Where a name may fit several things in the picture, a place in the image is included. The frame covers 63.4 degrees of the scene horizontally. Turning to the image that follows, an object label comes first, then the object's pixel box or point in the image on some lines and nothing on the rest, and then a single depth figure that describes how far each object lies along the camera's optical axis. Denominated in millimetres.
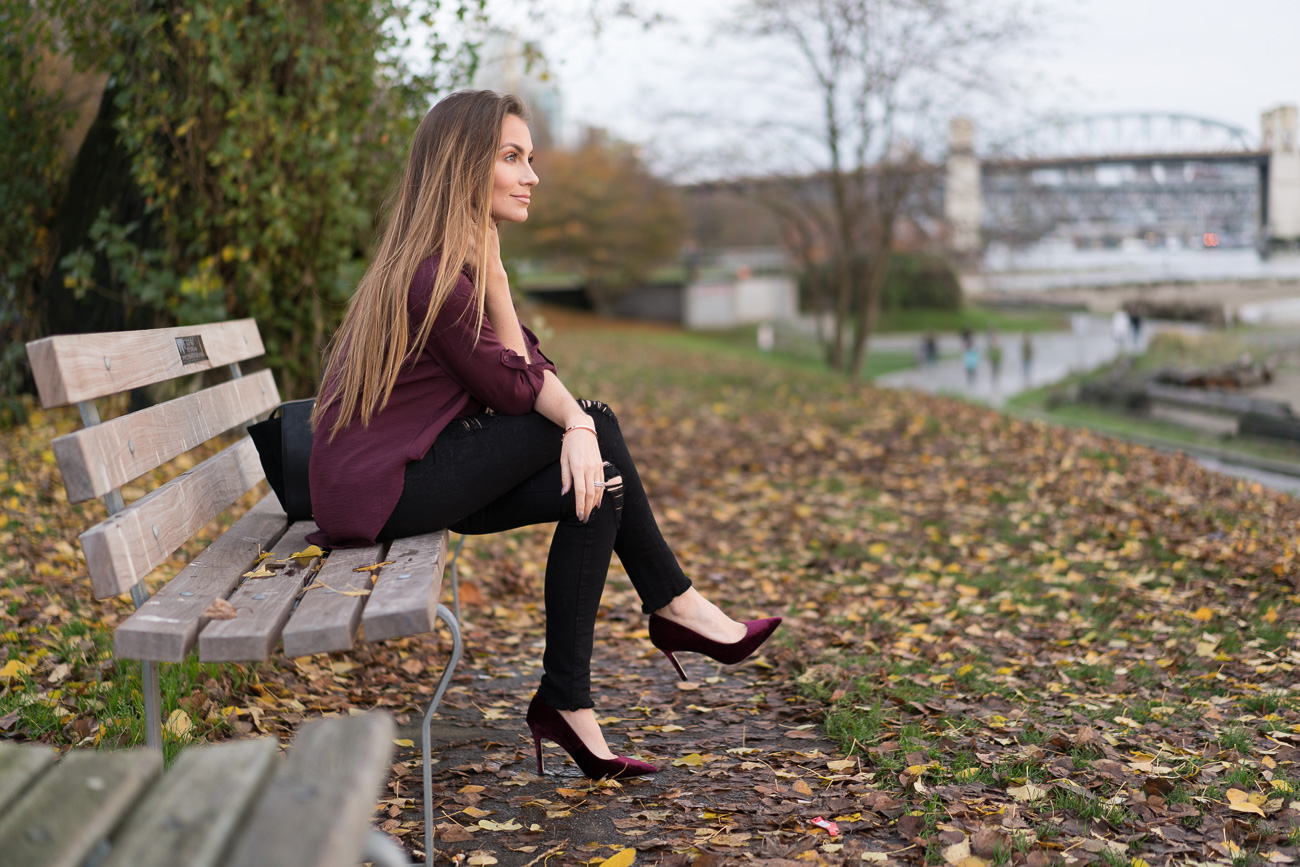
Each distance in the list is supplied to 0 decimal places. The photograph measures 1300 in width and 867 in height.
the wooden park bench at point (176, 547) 1861
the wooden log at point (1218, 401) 10602
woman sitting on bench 2477
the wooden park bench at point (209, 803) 1043
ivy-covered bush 5387
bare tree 12732
